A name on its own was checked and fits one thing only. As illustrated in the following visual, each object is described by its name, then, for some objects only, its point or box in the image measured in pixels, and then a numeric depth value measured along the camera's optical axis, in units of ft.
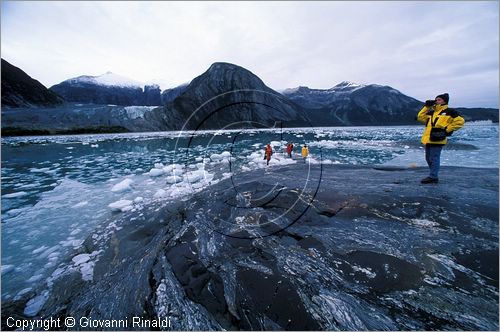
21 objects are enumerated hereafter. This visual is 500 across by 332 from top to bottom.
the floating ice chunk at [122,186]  27.81
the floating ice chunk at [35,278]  11.90
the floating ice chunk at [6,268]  12.73
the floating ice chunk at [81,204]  23.09
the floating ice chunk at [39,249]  14.71
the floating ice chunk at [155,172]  35.90
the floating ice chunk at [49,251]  14.32
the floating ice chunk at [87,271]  11.72
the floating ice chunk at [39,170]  44.61
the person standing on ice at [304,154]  48.56
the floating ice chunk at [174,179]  31.76
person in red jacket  52.20
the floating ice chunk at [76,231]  17.20
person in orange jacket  41.91
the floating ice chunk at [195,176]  31.27
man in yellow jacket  17.40
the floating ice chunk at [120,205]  21.44
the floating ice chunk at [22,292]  10.70
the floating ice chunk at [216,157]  52.84
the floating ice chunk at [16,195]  26.89
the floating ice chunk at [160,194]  24.62
